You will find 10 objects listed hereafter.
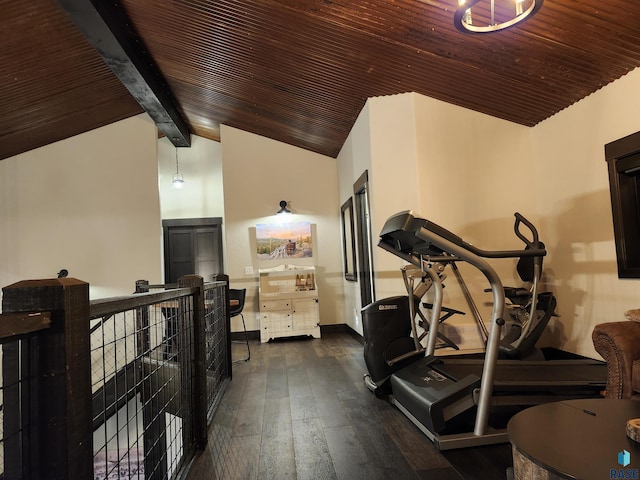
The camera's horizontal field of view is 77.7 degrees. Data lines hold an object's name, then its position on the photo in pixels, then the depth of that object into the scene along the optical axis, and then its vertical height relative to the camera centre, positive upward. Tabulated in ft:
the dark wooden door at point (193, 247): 24.36 +1.50
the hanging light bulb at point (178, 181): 23.13 +5.32
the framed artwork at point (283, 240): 21.18 +1.38
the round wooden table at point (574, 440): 3.62 -1.98
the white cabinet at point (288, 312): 19.42 -2.27
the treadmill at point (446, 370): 7.52 -2.71
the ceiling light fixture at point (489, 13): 6.81 +4.64
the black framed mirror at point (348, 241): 18.78 +1.08
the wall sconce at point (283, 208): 20.90 +3.06
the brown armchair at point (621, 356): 6.89 -1.94
